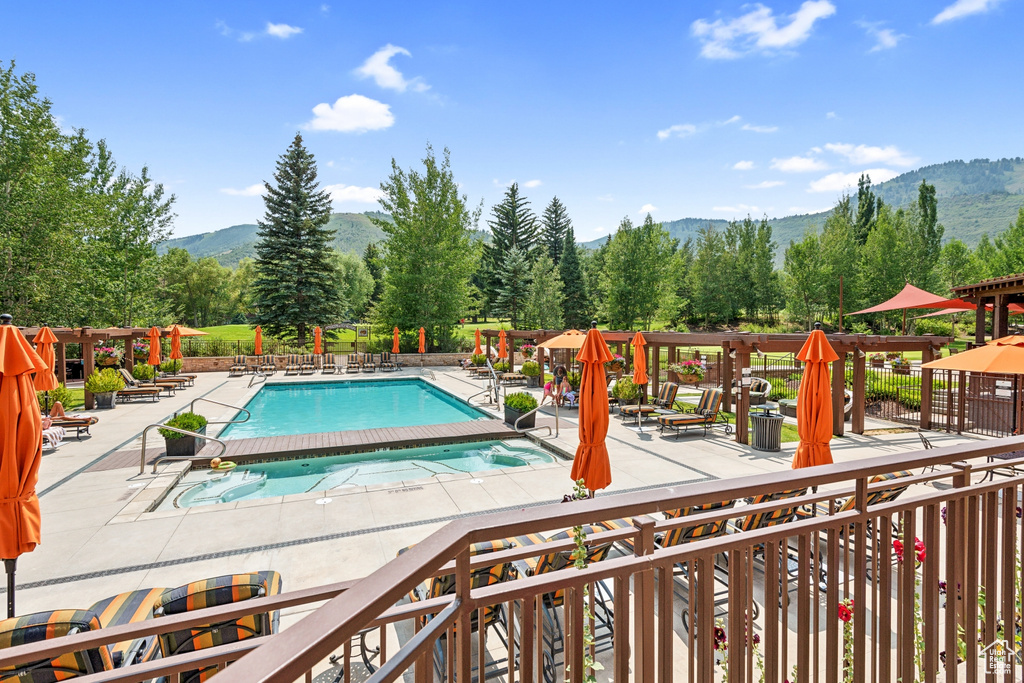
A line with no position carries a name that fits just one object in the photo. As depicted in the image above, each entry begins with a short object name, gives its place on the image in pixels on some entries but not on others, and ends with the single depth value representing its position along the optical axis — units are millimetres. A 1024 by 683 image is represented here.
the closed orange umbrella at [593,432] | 6227
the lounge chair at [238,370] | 24219
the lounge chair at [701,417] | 11633
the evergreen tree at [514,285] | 43094
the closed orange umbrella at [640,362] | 13102
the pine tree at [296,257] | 32594
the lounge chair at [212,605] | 2852
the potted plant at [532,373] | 20312
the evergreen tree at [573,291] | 45594
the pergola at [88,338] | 14359
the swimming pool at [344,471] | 8623
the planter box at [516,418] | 12391
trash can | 10180
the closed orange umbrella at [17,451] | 4027
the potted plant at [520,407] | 12303
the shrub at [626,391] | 14188
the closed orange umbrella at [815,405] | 6340
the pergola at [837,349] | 10867
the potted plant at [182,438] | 9703
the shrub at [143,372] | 17359
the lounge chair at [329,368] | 25020
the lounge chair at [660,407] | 12972
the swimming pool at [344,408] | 14156
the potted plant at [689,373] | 19562
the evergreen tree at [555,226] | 51312
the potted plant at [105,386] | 14586
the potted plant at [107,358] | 19609
